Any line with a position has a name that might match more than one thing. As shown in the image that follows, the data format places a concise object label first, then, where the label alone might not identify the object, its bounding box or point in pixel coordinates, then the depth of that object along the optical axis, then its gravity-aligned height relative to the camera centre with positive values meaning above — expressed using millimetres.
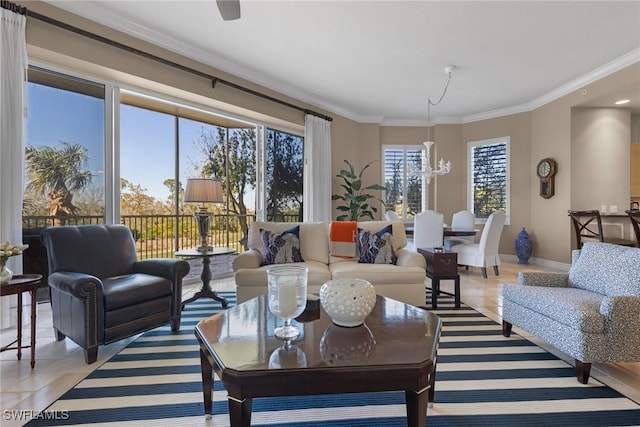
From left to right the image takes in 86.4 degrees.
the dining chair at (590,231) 4387 -317
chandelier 5438 +688
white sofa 3289 -635
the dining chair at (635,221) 4131 -147
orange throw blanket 3879 -347
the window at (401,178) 7406 +686
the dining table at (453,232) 5051 -340
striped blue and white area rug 1695 -1045
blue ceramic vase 6164 -684
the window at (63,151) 3291 +610
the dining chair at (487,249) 5033 -607
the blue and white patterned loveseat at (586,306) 2006 -625
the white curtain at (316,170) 5883 +712
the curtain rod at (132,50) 2801 +1654
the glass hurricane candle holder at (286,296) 1600 -408
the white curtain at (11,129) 2738 +671
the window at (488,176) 6785 +679
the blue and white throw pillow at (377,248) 3629 -413
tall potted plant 6410 +237
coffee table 1275 -602
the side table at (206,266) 3457 -626
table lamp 3537 +156
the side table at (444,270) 3594 -642
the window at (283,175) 5672 +604
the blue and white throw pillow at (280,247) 3576 -396
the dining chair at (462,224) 5801 -259
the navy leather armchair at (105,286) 2285 -560
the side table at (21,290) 2137 -511
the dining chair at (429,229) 4672 -272
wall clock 5820 +582
